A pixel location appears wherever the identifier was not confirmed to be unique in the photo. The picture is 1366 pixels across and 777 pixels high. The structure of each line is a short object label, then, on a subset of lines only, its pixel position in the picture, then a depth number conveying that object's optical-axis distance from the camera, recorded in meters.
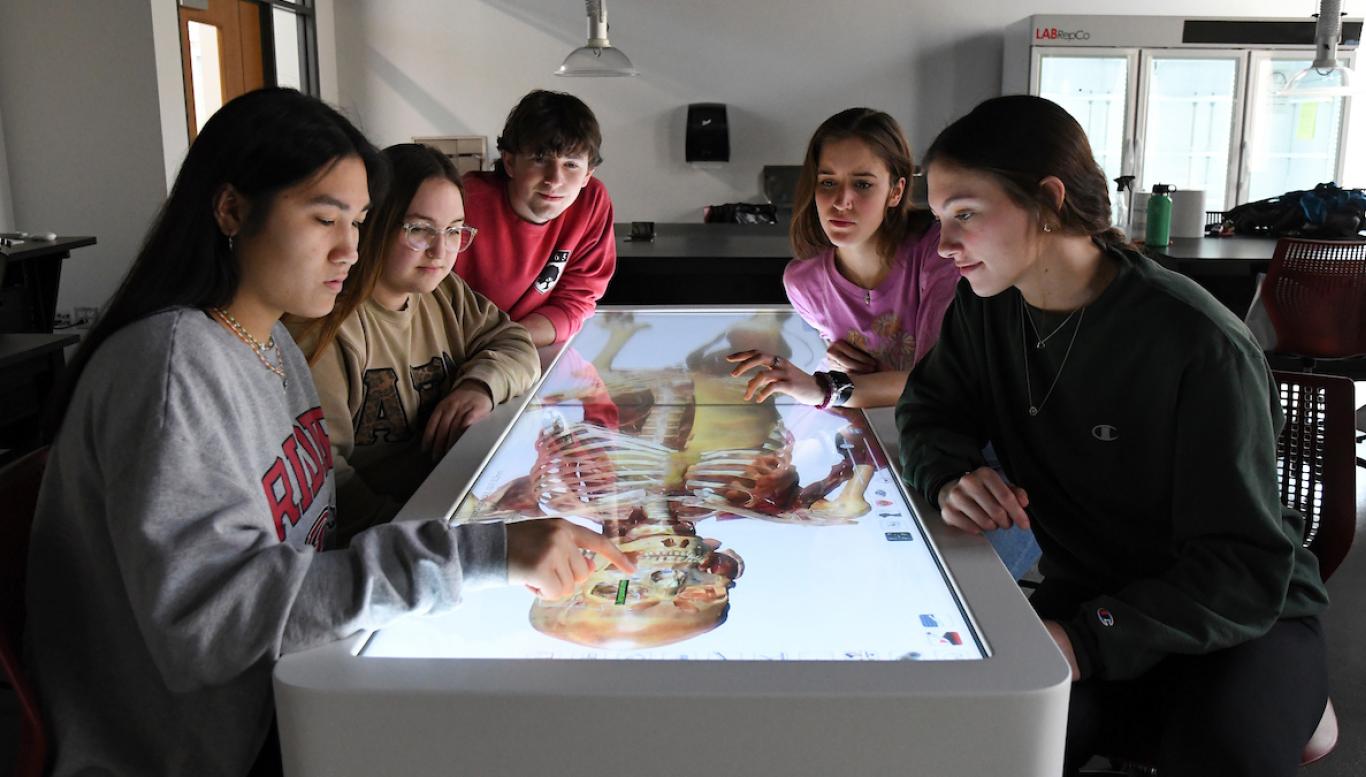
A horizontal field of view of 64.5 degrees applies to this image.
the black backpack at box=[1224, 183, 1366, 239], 4.32
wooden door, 5.93
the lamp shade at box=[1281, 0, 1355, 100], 3.61
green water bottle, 4.07
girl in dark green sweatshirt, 1.16
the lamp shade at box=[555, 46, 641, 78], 4.79
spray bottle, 4.30
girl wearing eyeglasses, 1.55
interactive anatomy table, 0.81
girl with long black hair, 0.90
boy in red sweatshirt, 2.25
